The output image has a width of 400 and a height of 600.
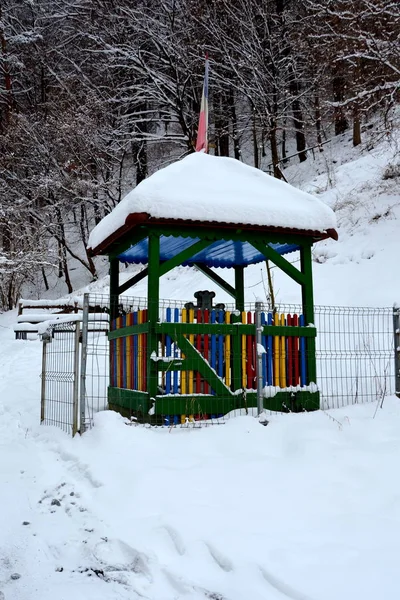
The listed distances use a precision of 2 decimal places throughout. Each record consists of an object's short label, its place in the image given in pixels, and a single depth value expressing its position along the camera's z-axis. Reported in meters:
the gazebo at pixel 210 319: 7.00
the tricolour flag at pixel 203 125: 9.54
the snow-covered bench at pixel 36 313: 19.53
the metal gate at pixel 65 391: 6.69
